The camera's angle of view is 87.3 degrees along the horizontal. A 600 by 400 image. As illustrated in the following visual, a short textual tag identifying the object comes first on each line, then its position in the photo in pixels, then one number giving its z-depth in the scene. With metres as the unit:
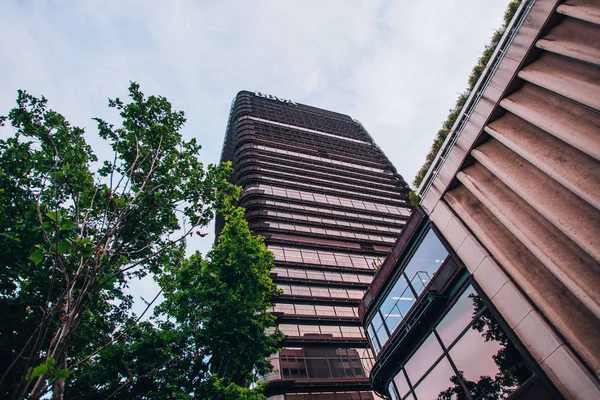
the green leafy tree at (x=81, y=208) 5.54
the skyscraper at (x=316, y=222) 26.92
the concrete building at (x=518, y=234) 6.73
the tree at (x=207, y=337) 10.59
